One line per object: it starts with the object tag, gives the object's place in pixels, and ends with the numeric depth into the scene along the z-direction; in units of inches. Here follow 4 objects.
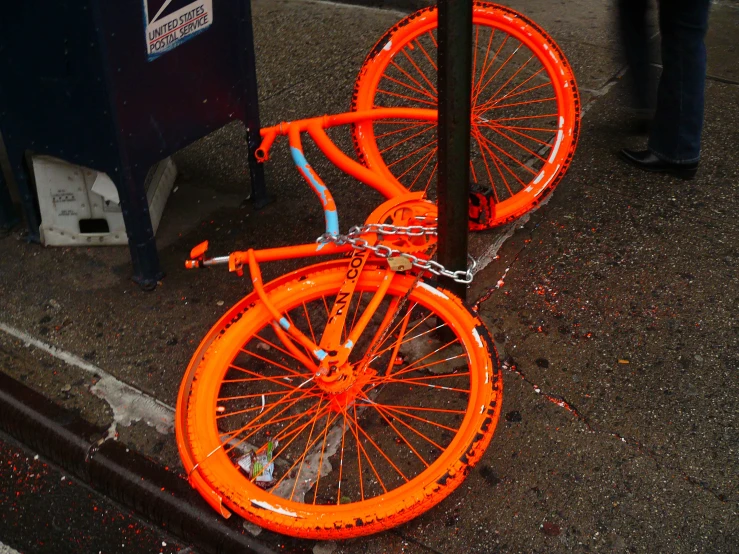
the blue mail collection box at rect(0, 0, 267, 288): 121.1
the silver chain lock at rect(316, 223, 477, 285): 110.7
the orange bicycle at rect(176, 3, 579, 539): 99.3
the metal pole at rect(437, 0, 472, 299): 99.7
